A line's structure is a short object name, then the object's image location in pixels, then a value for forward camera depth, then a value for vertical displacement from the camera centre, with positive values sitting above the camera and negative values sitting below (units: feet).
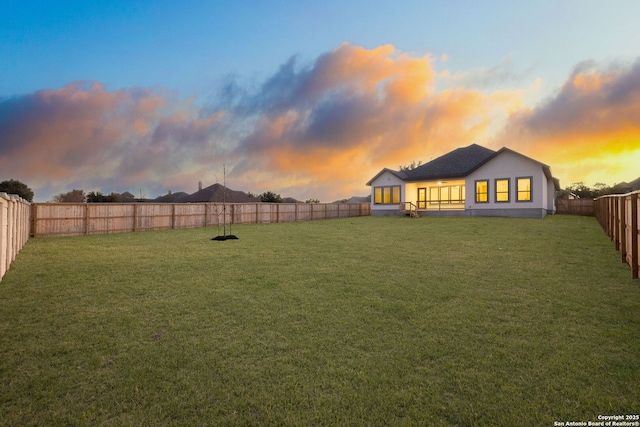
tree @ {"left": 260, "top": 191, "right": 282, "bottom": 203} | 129.59 +9.53
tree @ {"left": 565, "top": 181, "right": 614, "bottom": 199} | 137.53 +14.11
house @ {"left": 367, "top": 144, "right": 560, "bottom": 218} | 68.95 +8.81
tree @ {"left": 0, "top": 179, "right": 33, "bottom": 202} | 99.01 +11.36
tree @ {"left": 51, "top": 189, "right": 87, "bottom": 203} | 131.05 +11.03
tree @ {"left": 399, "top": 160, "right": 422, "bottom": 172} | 212.02 +40.00
